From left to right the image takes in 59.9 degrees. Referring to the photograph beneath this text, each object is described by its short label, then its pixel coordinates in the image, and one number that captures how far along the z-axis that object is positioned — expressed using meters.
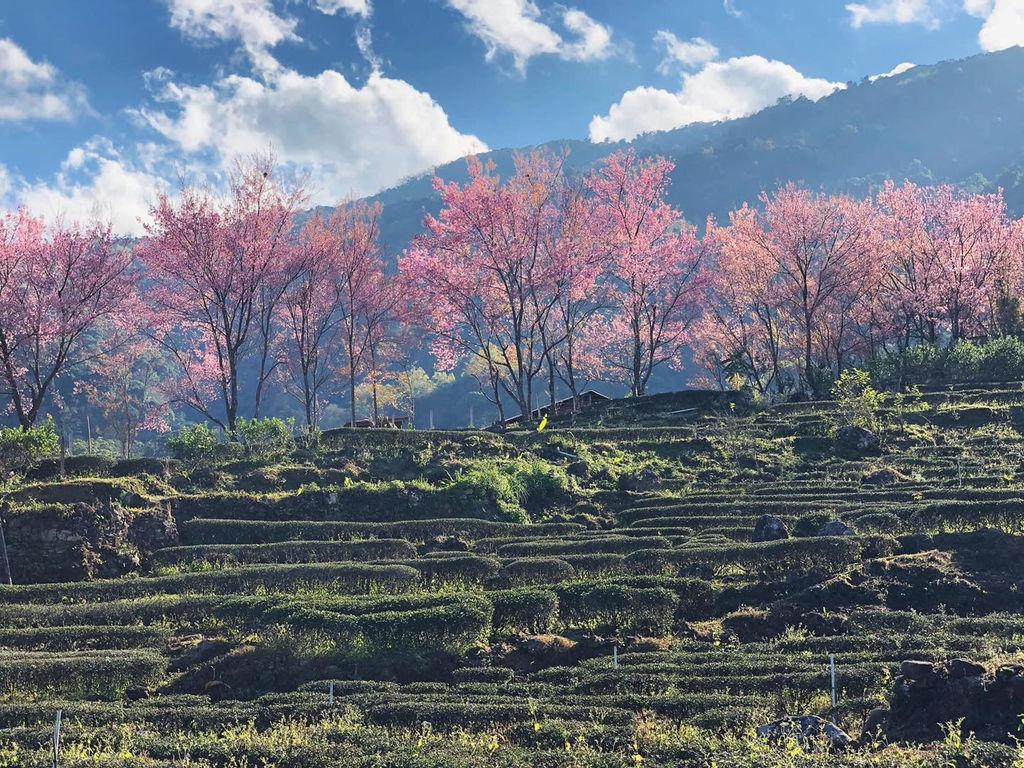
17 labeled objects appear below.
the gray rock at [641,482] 30.36
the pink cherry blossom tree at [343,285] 43.03
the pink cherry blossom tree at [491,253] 41.88
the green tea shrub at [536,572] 21.80
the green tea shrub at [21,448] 26.97
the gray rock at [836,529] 23.02
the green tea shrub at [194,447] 29.98
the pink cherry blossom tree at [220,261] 35.75
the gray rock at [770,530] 23.77
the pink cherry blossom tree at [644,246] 46.78
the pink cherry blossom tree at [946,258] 50.72
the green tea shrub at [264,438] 31.47
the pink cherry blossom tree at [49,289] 33.28
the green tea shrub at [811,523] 23.88
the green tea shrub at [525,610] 19.45
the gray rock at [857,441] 33.19
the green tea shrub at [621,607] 19.34
